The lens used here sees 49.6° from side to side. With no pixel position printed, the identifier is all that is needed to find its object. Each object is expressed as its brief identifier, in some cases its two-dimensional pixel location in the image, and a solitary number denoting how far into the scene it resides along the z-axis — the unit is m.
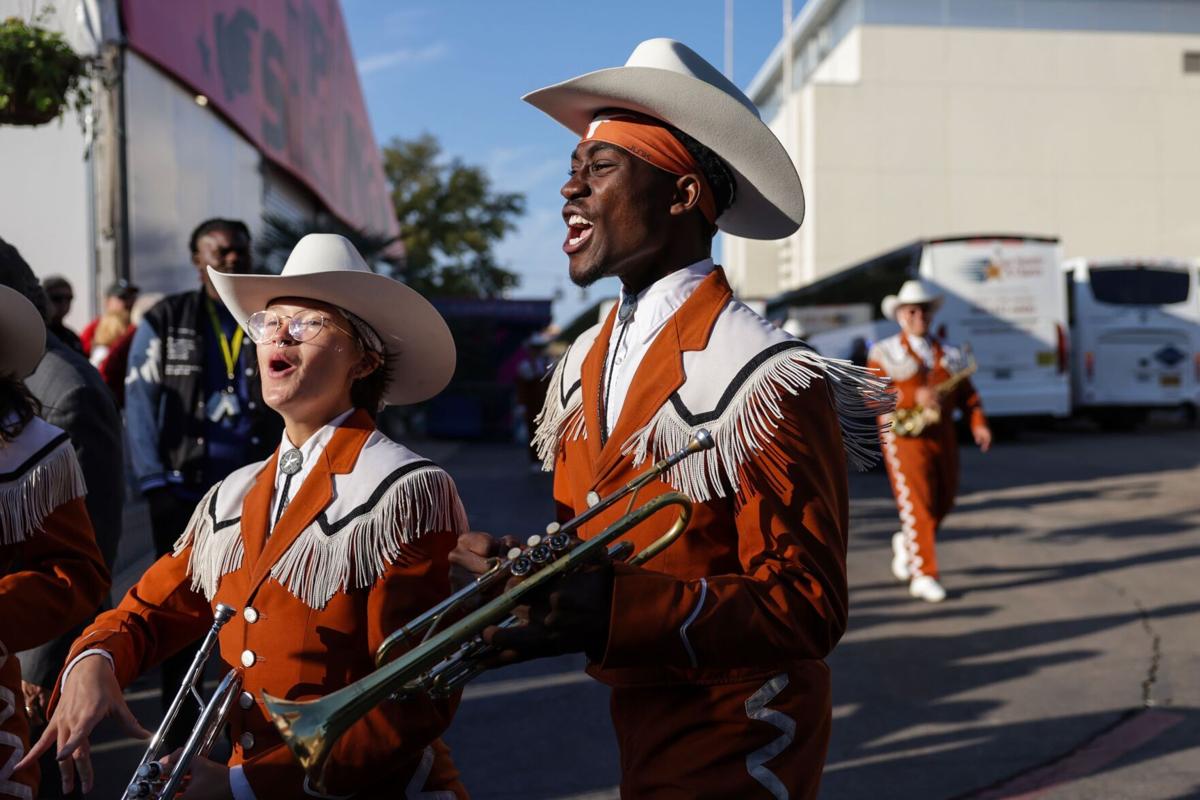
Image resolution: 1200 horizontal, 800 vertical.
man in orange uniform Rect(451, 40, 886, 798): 1.99
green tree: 47.38
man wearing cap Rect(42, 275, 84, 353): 7.25
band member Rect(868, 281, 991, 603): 9.05
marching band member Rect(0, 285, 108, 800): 2.79
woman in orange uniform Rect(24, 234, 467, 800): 2.33
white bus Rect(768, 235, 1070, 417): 23.66
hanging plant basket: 7.00
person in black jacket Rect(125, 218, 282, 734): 5.53
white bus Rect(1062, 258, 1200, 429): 25.05
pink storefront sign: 12.63
